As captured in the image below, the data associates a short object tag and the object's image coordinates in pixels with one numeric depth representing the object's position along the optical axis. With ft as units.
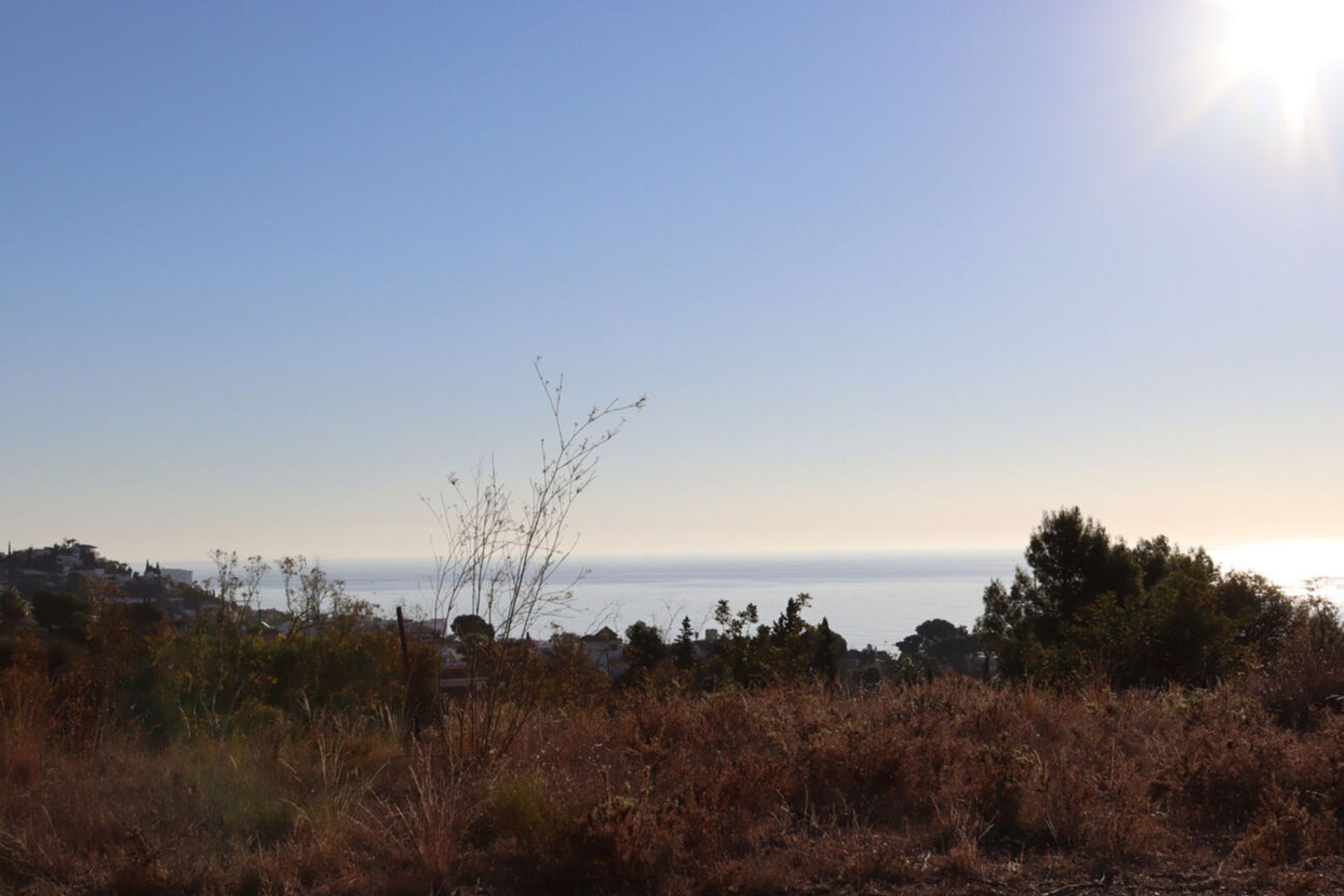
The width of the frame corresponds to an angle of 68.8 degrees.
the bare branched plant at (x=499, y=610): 22.26
